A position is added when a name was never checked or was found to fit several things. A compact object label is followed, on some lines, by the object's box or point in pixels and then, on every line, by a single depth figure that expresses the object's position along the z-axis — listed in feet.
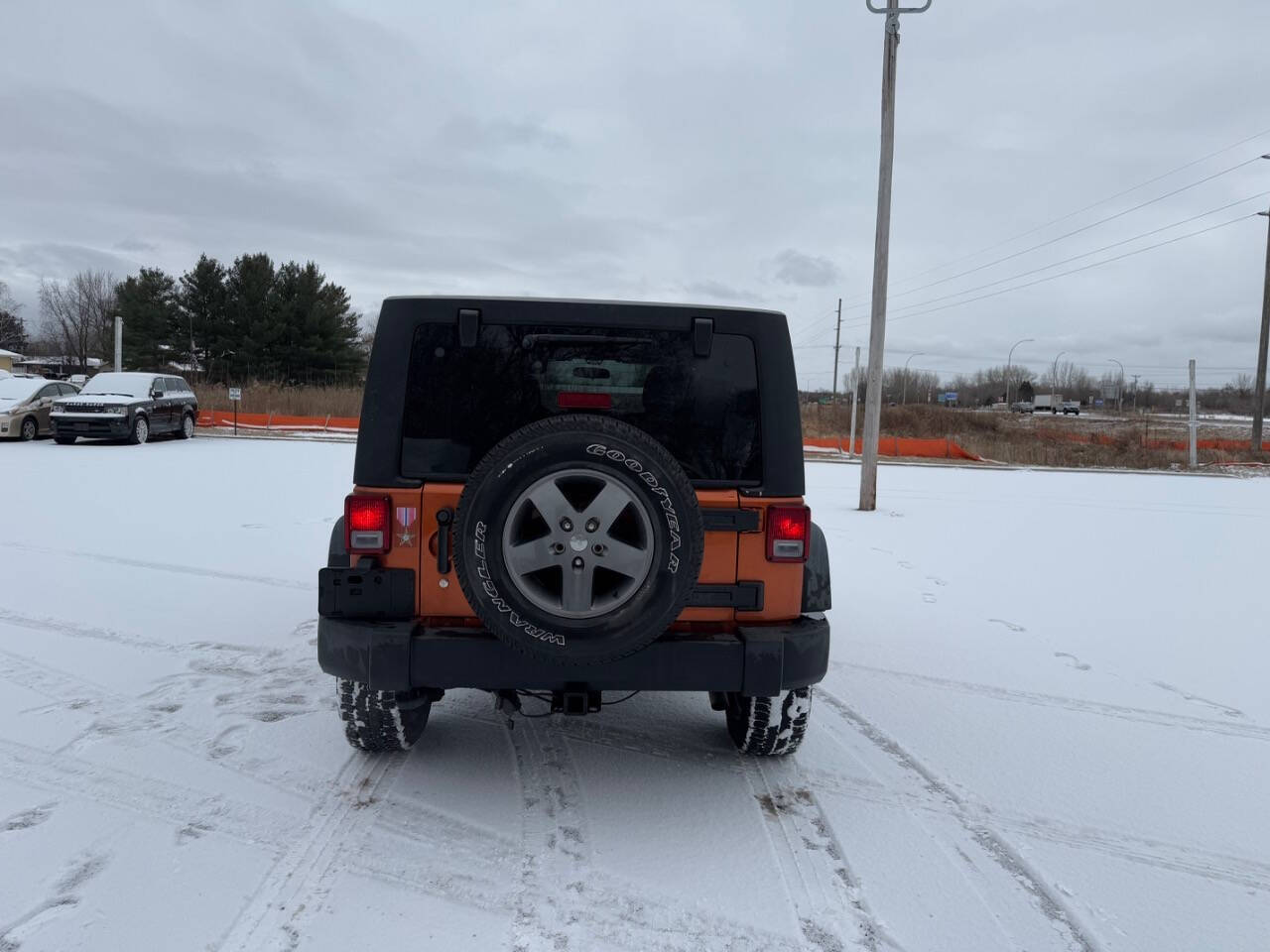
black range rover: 66.39
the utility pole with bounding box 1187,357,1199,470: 87.63
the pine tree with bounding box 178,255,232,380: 175.01
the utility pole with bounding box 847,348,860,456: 77.78
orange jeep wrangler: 9.89
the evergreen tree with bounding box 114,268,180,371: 176.96
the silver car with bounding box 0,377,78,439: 68.49
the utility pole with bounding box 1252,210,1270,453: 102.27
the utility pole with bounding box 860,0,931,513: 43.68
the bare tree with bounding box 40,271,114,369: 252.01
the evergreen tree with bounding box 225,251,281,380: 167.73
